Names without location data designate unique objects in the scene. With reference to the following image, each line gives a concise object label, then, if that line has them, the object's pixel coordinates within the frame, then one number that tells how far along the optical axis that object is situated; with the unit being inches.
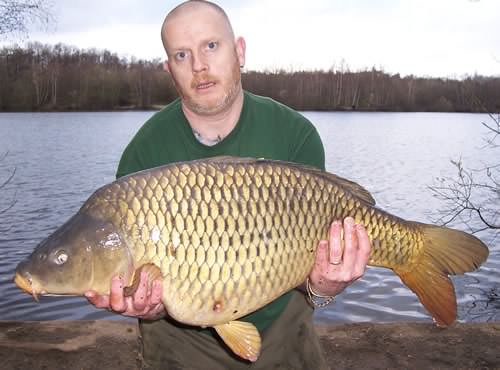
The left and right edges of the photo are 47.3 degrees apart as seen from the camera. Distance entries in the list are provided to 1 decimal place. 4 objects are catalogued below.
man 74.7
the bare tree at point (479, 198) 323.8
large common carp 58.8
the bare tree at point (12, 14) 216.2
